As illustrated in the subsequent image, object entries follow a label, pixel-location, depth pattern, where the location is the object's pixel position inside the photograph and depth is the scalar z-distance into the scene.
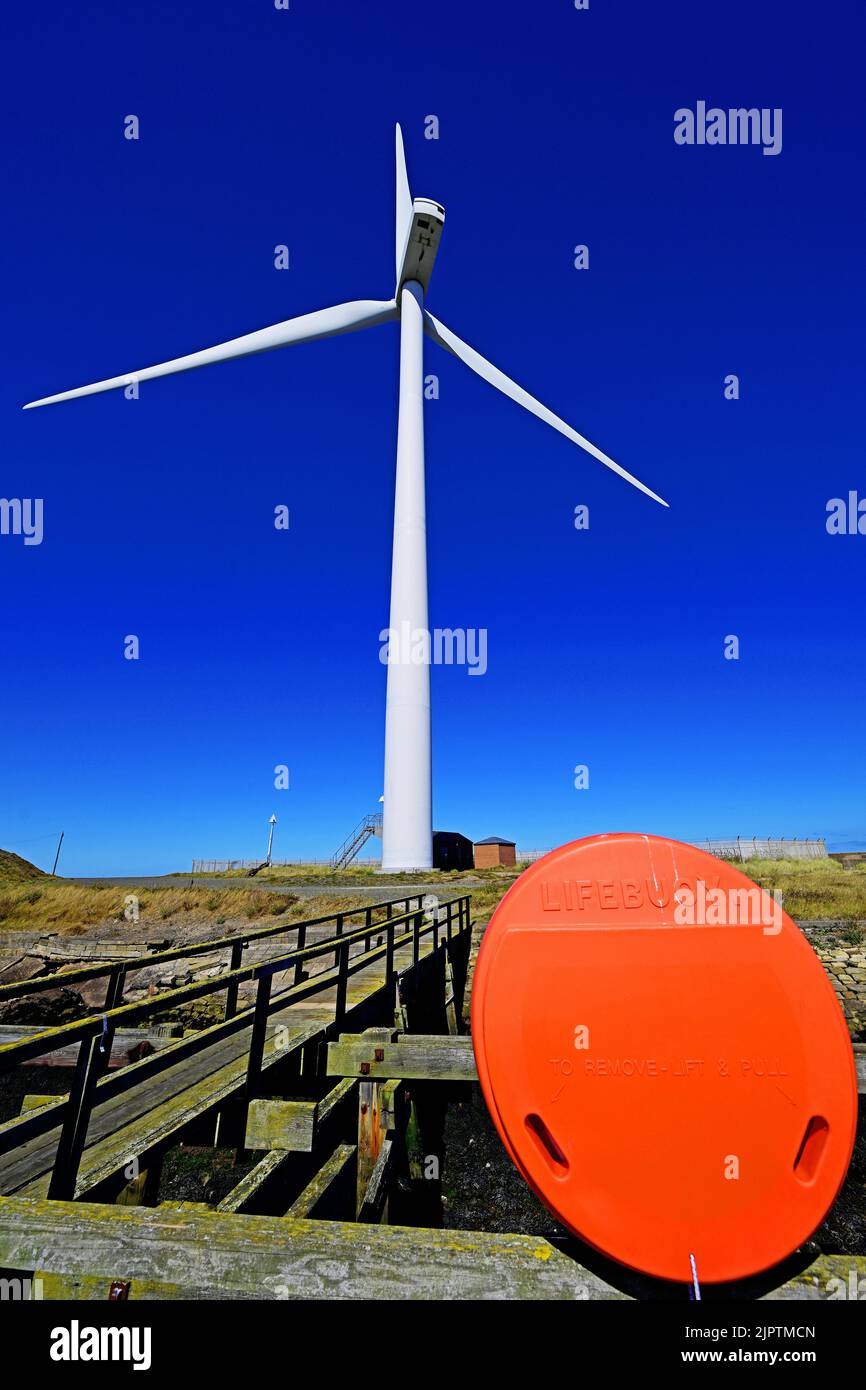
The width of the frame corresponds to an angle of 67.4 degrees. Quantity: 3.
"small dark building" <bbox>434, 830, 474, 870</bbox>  39.50
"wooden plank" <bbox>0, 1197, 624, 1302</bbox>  1.91
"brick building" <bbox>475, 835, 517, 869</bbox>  49.56
